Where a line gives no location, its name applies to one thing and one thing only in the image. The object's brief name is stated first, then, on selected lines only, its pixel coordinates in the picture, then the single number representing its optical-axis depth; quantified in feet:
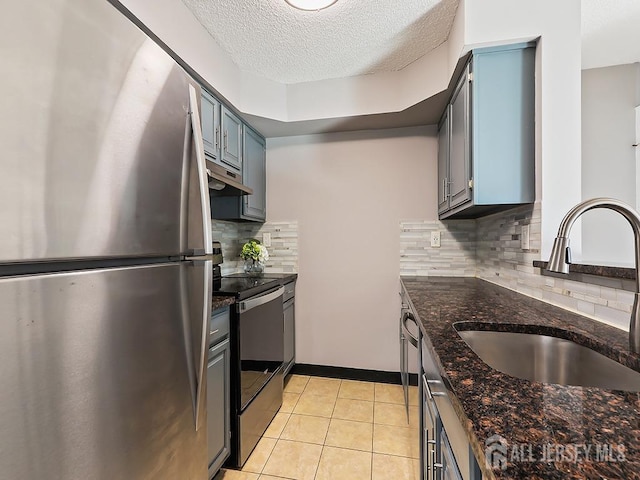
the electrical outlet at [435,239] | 8.16
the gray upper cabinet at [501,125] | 4.92
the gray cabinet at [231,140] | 6.75
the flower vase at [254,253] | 8.18
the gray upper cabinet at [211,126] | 5.96
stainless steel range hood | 4.84
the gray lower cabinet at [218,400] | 4.43
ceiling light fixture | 4.98
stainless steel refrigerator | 1.53
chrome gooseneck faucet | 2.43
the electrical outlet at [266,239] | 9.12
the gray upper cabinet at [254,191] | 7.70
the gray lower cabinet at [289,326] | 8.07
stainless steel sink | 2.89
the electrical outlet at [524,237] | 5.13
